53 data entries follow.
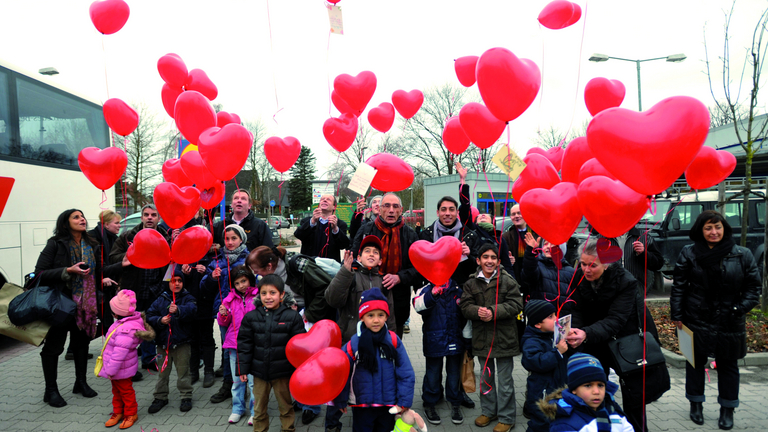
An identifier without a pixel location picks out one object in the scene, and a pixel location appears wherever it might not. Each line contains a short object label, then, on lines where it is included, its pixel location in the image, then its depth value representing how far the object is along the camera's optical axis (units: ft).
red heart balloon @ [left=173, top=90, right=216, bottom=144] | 12.02
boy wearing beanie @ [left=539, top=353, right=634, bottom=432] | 7.64
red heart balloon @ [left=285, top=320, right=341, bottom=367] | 10.16
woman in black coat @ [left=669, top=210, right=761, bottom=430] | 11.67
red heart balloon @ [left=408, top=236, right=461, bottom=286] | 10.95
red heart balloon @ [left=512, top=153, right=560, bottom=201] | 11.82
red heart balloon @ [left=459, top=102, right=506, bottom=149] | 12.16
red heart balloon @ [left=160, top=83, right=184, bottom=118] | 14.93
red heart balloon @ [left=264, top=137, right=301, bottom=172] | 14.82
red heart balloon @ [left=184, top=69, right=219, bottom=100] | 15.05
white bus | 18.81
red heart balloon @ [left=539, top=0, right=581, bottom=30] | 12.72
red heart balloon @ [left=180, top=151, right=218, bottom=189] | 13.26
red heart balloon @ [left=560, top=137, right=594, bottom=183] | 11.68
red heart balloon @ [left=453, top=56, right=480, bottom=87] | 14.65
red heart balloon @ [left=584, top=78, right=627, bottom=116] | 13.39
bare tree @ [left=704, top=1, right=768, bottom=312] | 18.80
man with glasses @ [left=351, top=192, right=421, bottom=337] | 13.34
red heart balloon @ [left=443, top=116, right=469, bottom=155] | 14.78
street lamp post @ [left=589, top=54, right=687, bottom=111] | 29.60
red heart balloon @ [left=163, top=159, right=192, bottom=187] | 15.61
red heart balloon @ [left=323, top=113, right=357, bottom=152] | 15.48
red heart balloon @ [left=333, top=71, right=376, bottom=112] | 14.61
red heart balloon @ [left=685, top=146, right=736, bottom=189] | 11.53
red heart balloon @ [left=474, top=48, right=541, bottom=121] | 9.93
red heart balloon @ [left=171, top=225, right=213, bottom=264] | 12.21
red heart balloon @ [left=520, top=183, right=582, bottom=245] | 9.43
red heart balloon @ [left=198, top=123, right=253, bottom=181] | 11.05
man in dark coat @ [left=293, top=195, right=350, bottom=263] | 15.67
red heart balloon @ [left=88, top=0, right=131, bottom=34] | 13.58
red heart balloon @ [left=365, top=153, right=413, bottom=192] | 13.51
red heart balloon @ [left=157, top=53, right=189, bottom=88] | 14.16
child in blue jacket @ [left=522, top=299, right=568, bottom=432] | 10.13
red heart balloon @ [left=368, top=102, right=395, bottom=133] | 16.53
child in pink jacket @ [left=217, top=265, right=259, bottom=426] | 12.76
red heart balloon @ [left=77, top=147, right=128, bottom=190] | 13.52
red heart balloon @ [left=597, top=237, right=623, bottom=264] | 9.86
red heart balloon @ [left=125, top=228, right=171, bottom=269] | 12.02
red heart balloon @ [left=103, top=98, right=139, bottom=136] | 14.57
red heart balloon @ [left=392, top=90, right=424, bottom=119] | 16.60
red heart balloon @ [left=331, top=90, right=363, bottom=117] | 15.66
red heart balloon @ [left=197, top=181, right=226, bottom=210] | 13.76
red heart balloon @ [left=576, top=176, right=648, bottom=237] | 8.64
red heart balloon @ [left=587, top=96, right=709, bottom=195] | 6.99
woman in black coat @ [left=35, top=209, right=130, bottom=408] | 13.56
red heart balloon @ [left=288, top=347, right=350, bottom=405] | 9.13
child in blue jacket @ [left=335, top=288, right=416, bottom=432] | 9.84
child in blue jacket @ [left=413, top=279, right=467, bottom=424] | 12.25
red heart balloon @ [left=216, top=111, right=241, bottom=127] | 15.56
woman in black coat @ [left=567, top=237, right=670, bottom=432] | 9.67
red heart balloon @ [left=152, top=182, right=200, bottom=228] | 12.16
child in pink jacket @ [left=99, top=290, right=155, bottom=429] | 12.07
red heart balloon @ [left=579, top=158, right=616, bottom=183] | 9.70
